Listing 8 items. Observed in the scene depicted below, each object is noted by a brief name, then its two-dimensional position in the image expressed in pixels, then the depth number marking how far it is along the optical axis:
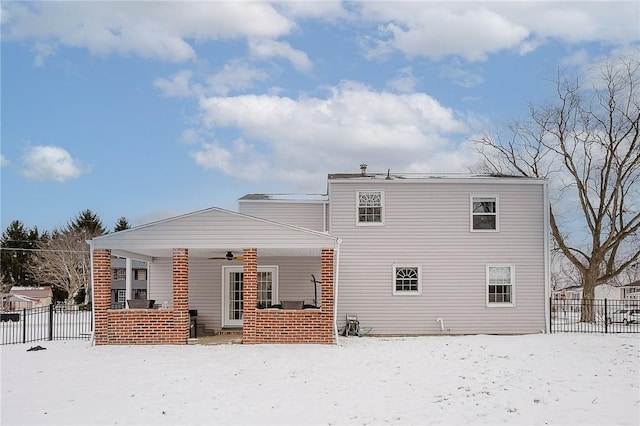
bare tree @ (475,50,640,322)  27.27
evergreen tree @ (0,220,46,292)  55.72
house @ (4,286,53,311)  42.09
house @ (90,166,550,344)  20.66
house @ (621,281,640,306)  43.46
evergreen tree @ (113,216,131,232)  59.08
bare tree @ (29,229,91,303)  46.11
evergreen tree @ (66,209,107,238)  54.03
